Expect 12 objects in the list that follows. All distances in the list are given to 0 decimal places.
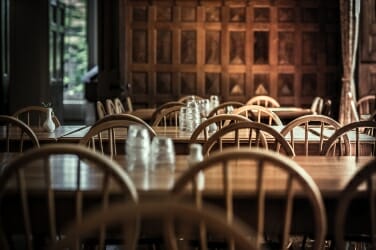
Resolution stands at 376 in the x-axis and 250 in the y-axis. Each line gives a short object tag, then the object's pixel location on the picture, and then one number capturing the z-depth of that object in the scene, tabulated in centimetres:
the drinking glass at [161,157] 253
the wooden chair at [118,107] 650
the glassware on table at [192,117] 467
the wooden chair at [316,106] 713
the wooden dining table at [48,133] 424
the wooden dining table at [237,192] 215
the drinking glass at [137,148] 259
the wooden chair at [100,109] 561
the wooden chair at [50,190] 187
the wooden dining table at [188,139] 414
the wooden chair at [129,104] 757
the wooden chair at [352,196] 193
